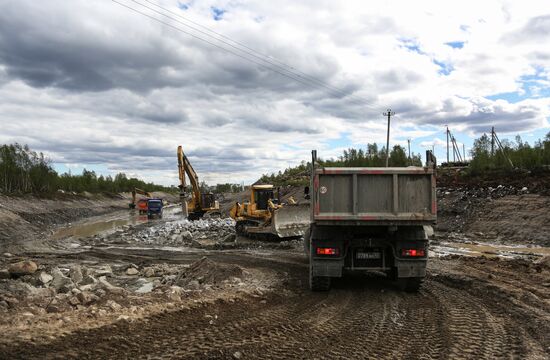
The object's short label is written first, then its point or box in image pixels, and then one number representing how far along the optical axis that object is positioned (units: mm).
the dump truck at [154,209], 47156
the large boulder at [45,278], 9773
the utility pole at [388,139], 36644
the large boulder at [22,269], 10617
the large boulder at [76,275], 9977
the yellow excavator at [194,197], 30734
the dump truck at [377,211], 8672
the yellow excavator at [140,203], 54562
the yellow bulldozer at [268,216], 19656
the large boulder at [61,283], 8914
